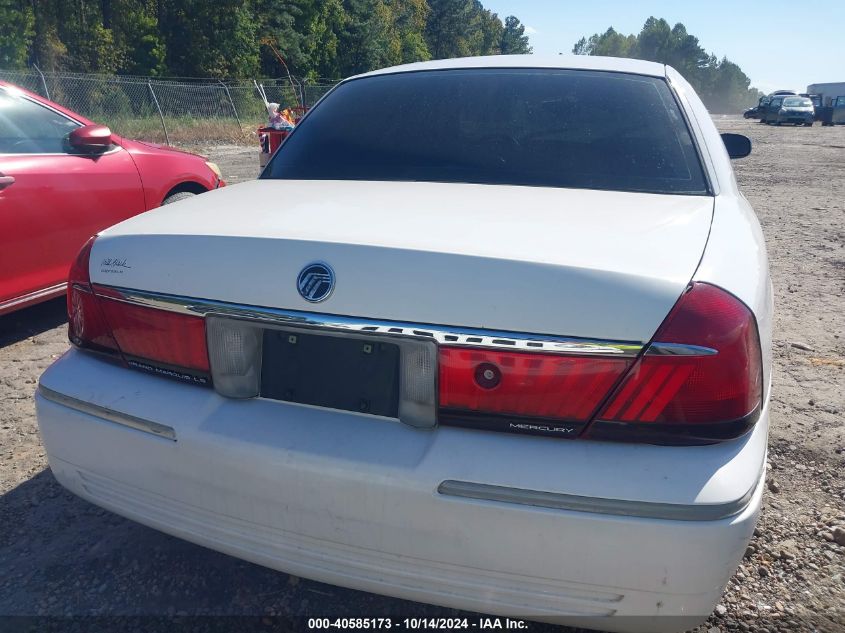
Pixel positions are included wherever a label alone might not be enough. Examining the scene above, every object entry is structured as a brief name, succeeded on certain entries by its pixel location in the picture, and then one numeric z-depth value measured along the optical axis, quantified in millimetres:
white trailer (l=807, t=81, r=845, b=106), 54625
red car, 3979
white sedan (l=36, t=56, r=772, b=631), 1536
